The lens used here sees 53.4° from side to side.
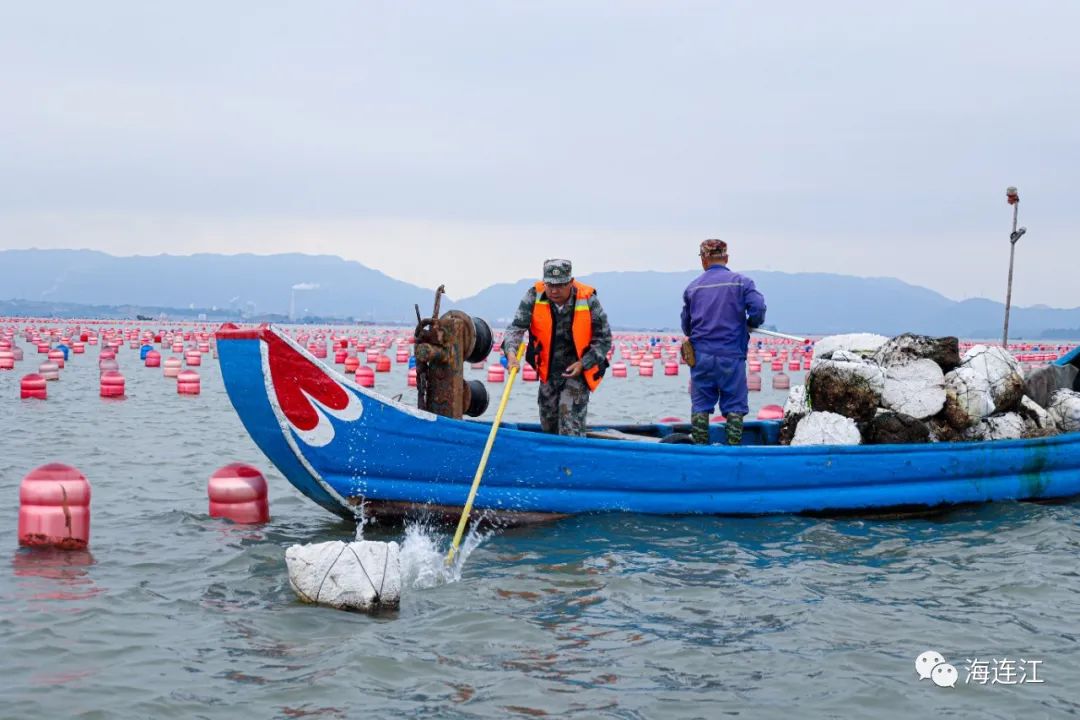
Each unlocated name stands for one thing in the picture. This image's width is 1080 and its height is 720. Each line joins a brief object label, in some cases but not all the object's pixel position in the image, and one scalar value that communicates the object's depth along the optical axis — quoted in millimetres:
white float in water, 6359
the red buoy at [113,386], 22566
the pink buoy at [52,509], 7621
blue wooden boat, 7988
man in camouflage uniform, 8875
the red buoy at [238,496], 9055
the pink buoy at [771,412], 16688
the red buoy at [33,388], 21359
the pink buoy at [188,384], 23969
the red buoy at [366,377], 28053
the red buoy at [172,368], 29625
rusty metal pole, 14055
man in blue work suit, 9438
